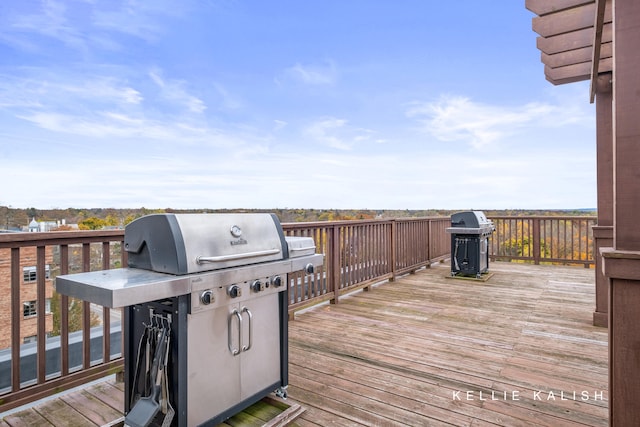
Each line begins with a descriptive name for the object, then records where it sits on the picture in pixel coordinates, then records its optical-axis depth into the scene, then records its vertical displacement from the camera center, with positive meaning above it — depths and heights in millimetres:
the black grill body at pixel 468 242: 5887 -496
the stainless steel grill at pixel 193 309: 1567 -478
